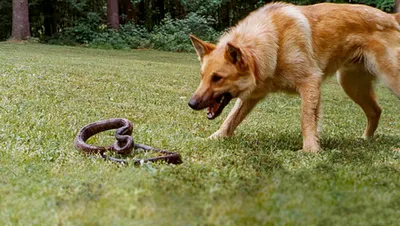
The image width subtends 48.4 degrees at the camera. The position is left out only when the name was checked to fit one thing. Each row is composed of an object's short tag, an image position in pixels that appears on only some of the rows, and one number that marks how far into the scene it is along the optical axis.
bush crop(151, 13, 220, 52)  23.75
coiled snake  3.45
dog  4.37
